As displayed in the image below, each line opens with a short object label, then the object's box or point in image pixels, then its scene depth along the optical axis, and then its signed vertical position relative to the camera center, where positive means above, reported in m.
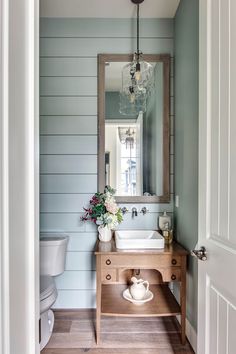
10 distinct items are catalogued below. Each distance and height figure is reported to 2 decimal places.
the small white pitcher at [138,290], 2.18 -0.96
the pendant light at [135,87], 2.54 +0.84
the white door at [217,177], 1.06 -0.02
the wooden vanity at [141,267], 2.04 -0.76
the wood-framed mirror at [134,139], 2.57 +0.34
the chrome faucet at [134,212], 2.57 -0.37
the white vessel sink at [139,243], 2.12 -0.56
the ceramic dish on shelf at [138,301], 2.15 -1.04
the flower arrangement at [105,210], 2.29 -0.32
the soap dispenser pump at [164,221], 2.48 -0.45
